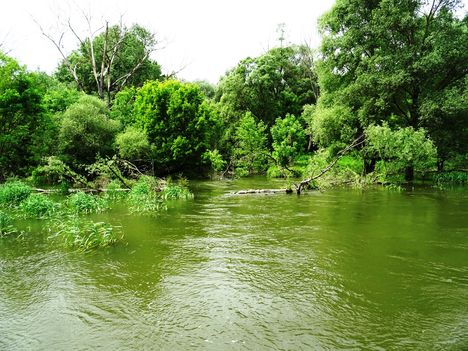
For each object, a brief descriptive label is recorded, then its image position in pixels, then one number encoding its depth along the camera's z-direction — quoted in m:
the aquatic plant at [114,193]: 19.92
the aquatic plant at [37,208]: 14.90
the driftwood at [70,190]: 21.10
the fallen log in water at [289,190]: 22.41
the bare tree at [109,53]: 39.62
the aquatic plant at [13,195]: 16.59
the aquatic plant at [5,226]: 12.39
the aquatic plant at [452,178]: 27.84
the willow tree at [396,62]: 25.41
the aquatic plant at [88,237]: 11.05
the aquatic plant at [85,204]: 15.95
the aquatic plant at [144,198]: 16.48
